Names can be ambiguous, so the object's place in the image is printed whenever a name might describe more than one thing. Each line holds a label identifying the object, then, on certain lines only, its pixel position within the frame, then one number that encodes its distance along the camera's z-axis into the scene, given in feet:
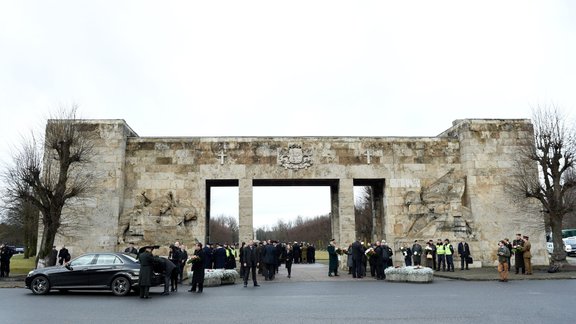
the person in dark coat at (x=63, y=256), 68.22
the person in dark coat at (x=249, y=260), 53.62
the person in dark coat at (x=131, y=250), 67.50
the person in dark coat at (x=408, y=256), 68.69
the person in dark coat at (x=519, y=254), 63.67
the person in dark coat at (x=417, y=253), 68.18
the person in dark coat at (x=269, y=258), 61.57
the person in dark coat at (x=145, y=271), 42.16
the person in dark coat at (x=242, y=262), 58.00
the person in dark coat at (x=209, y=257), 61.04
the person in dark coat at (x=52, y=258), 63.46
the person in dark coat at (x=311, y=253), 114.83
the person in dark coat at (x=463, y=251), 69.92
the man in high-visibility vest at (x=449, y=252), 68.39
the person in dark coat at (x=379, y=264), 61.72
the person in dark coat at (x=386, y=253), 63.31
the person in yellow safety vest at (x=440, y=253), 68.74
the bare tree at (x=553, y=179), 67.51
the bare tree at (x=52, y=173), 63.93
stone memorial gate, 74.18
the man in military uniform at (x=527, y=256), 62.75
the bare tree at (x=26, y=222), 74.84
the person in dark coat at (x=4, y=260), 66.69
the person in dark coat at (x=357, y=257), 63.67
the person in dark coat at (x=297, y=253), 110.58
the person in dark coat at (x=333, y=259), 66.08
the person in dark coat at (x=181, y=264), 56.62
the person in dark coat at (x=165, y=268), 45.57
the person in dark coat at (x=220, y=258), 63.52
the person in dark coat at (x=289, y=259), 66.33
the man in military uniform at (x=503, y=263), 53.98
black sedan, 45.32
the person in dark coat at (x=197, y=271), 48.03
